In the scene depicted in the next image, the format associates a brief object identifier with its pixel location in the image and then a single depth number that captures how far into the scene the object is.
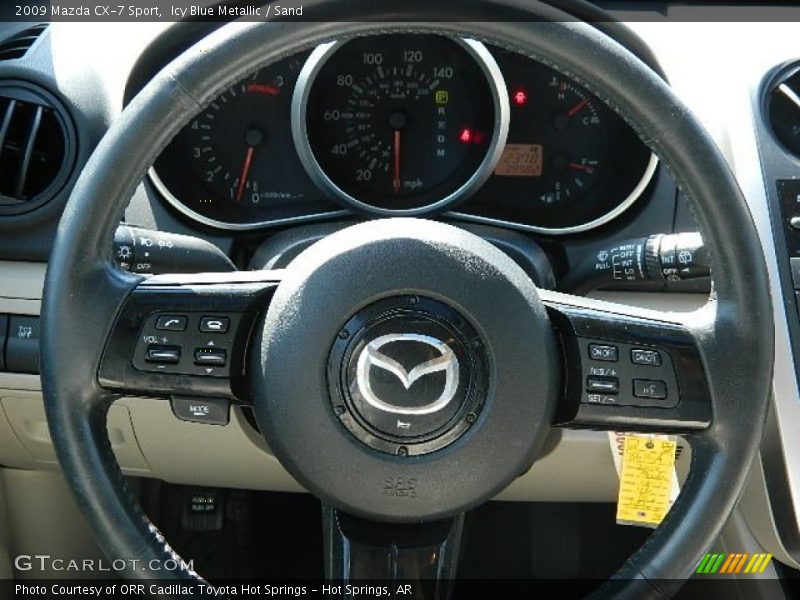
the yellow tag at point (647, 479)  1.21
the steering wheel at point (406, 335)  1.08
